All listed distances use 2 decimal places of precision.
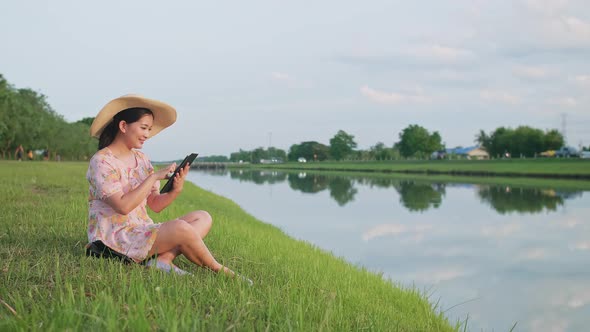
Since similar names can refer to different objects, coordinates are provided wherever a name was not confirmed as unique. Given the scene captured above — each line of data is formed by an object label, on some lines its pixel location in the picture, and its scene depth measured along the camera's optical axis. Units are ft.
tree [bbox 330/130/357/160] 436.35
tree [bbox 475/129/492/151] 331.06
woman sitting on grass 12.28
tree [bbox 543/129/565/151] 266.98
